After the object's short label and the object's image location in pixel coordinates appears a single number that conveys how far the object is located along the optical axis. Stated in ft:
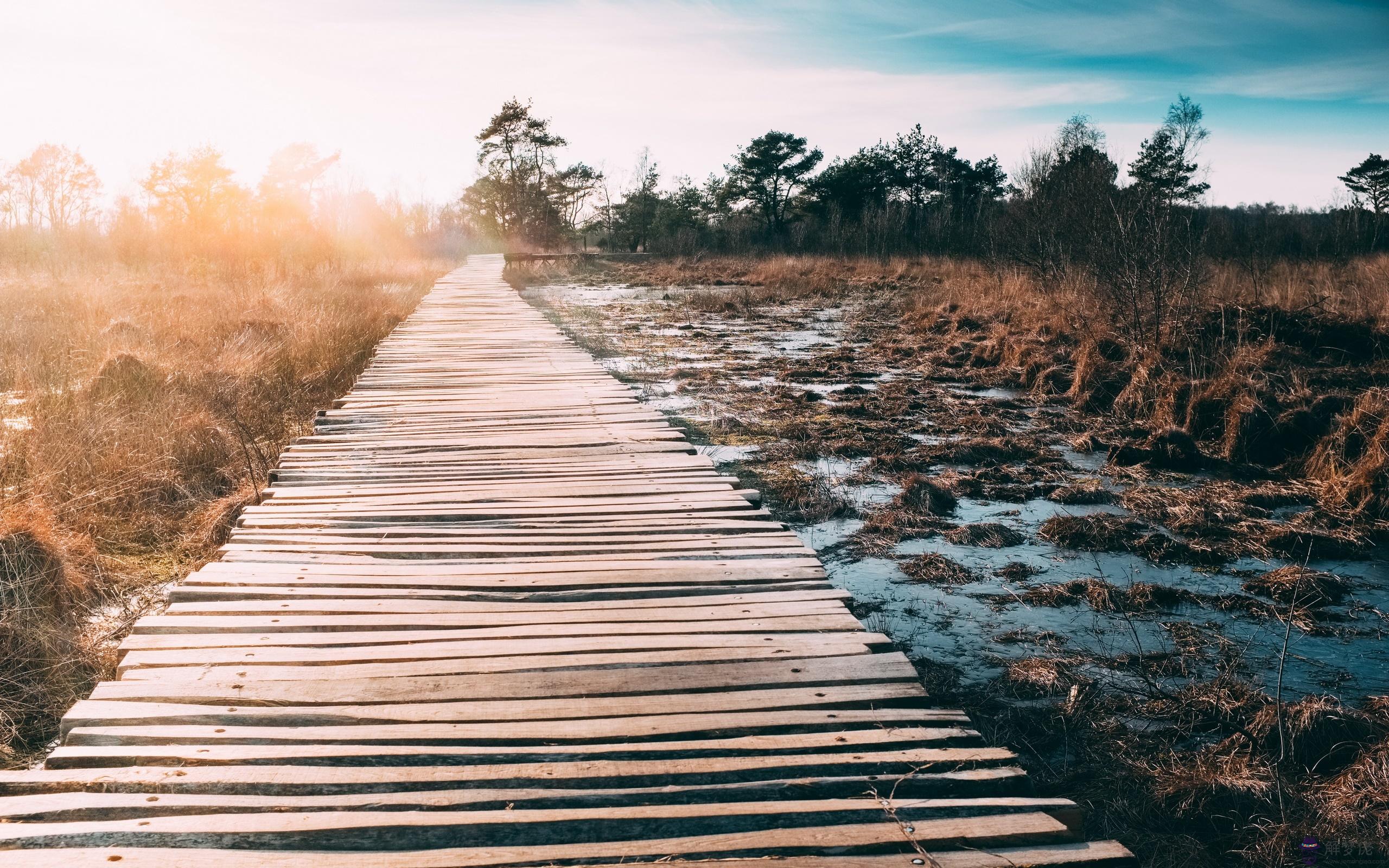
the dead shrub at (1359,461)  17.88
